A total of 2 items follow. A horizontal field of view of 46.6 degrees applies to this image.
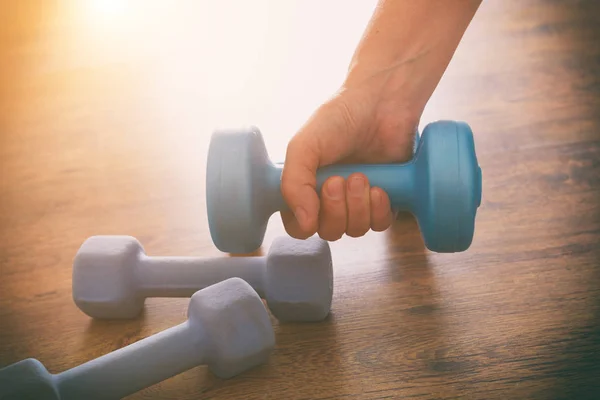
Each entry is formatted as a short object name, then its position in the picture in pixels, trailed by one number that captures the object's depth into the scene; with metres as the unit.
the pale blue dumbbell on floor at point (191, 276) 0.90
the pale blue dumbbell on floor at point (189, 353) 0.78
